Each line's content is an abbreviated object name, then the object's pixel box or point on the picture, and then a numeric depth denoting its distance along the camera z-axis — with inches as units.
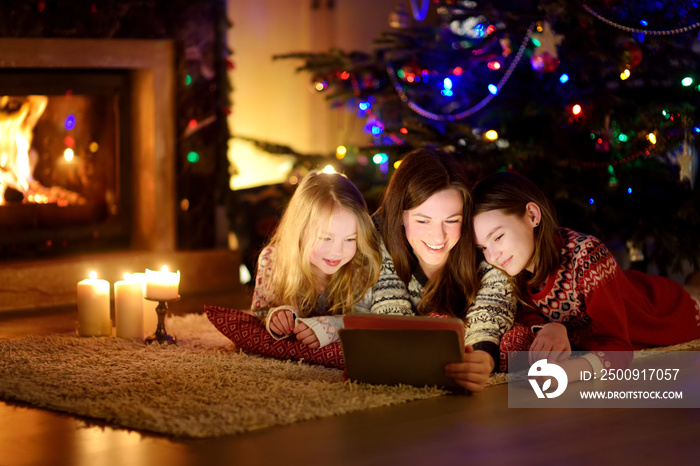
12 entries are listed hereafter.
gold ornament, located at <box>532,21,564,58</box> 136.0
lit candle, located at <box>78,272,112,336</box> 112.0
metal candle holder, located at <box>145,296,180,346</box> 107.0
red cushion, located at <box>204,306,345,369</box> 96.1
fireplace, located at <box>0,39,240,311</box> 150.3
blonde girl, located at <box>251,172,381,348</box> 98.6
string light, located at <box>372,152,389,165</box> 149.4
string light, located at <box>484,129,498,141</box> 143.6
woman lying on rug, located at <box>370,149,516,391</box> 95.8
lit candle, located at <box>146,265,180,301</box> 105.3
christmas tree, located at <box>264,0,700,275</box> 133.6
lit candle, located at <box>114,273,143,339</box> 111.1
